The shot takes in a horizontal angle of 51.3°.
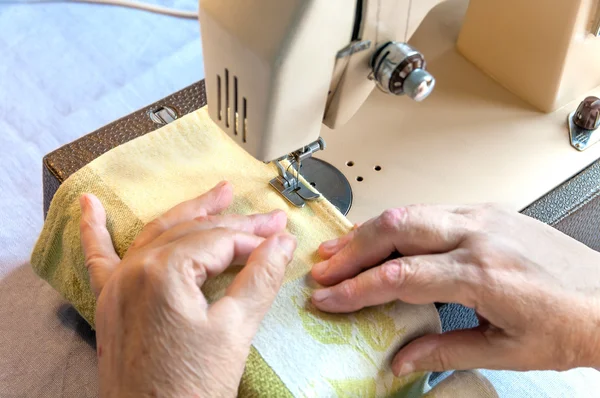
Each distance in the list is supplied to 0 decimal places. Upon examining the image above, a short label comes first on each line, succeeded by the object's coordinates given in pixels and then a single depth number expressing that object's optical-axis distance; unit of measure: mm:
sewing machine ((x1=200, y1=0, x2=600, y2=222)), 585
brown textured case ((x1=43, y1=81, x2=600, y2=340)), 814
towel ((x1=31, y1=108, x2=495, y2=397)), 623
